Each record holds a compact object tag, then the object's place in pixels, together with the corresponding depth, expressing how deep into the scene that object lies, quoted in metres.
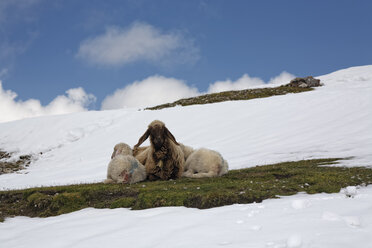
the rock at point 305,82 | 59.26
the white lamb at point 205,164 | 13.51
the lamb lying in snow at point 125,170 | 12.99
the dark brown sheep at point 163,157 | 13.12
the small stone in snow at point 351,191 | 7.69
